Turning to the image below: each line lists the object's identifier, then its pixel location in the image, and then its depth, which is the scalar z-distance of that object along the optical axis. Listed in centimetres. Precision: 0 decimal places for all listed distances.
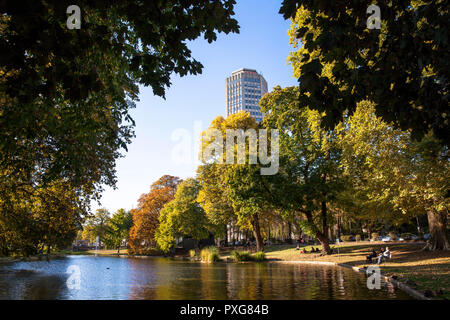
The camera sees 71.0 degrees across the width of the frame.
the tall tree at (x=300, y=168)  2888
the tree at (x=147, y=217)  6000
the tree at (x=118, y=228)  7862
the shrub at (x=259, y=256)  3388
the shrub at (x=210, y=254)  3747
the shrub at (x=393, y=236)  4159
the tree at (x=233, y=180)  3075
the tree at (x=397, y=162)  1661
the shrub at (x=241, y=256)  3509
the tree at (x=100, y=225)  8269
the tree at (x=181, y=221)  5150
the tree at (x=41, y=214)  1543
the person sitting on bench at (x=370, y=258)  2306
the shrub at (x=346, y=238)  5081
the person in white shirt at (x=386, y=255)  2216
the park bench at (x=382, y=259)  2253
